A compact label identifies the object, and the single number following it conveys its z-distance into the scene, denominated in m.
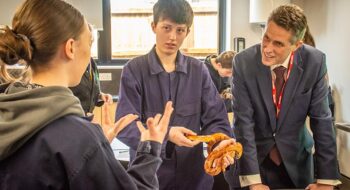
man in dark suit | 1.65
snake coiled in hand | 1.42
